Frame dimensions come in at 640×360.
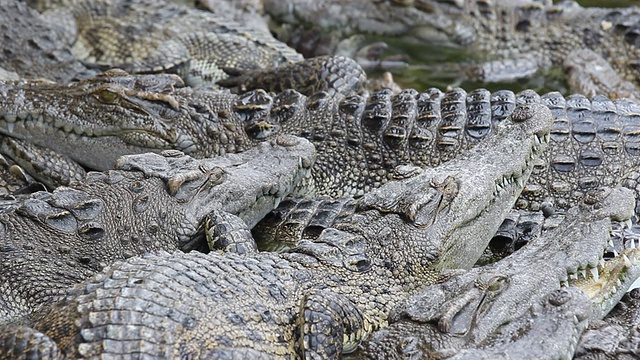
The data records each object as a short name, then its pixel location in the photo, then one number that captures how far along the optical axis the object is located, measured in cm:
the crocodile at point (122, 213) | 616
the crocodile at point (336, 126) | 784
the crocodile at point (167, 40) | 1089
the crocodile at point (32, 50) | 966
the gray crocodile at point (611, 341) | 540
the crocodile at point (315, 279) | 502
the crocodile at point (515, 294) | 520
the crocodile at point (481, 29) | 1241
